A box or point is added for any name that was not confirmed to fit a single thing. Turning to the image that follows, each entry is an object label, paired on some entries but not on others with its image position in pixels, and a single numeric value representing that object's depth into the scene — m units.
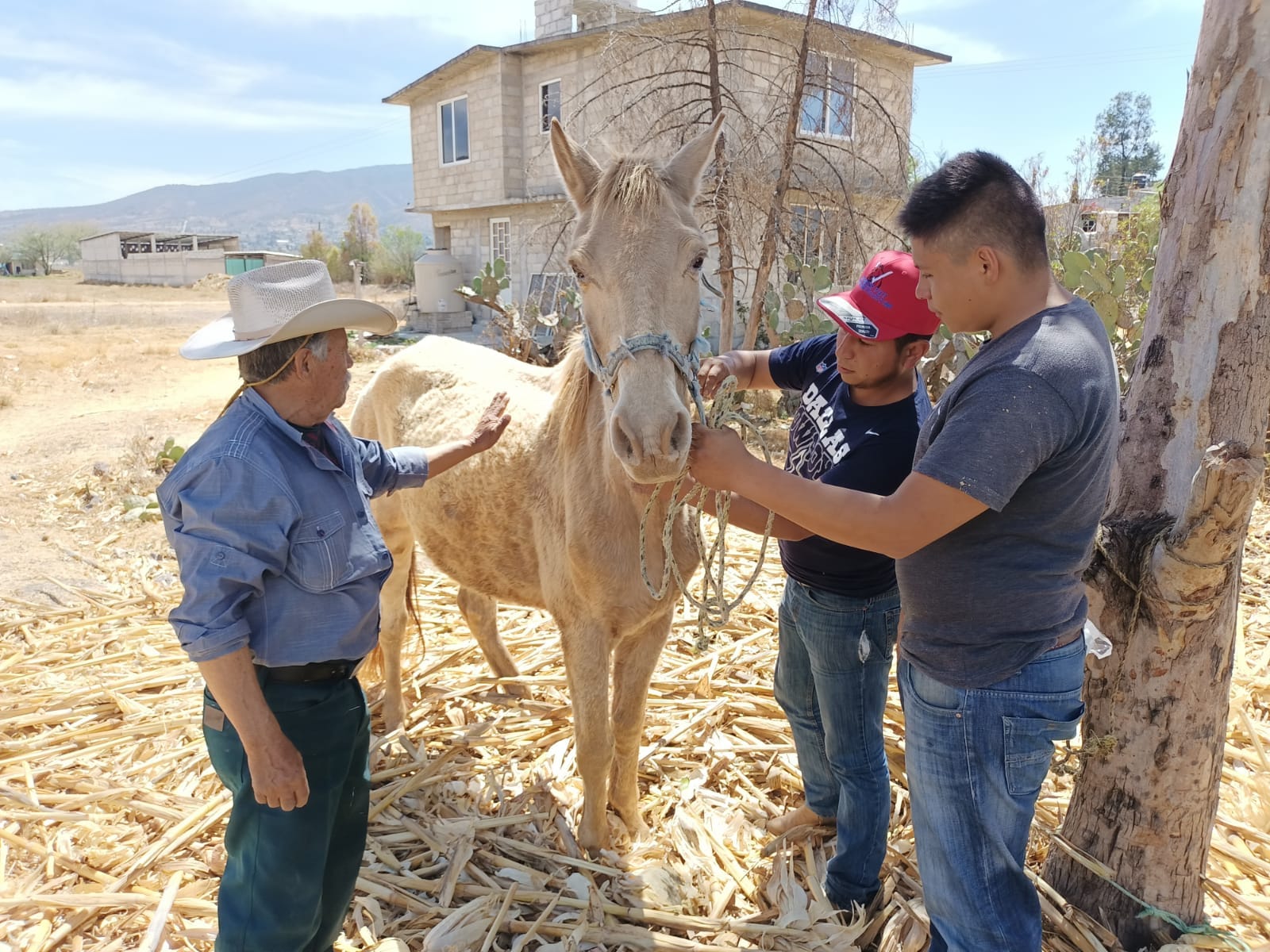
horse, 2.19
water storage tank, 22.16
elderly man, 1.86
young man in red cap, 2.39
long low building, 51.12
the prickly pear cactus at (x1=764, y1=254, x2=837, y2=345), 9.88
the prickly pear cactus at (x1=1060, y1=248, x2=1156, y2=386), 7.36
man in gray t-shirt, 1.65
